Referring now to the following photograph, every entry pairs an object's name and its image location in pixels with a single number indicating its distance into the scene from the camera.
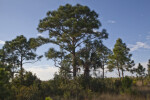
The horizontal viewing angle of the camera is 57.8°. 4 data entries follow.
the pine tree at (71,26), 14.58
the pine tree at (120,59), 25.88
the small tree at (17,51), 22.23
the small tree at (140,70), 22.67
